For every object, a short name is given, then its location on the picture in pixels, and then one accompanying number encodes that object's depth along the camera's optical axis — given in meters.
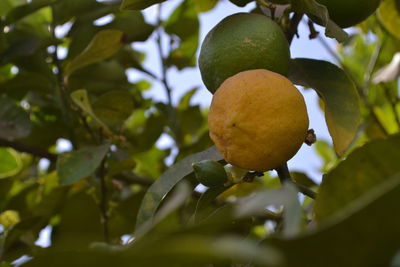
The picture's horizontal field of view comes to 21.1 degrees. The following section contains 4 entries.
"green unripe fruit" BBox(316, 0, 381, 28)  0.77
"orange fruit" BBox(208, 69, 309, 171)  0.68
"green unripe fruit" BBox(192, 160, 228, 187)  0.72
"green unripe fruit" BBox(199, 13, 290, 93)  0.74
